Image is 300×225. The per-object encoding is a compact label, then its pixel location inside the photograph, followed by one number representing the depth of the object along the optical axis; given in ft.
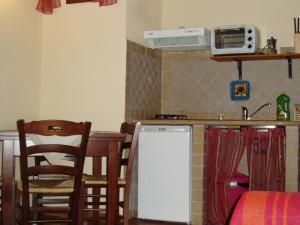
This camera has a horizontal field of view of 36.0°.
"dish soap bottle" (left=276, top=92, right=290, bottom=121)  13.84
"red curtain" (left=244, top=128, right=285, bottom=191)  11.76
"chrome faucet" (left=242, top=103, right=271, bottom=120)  14.25
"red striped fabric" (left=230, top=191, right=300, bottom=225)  4.97
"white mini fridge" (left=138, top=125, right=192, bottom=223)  12.38
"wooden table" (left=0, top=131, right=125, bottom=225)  8.66
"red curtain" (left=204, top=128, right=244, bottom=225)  12.12
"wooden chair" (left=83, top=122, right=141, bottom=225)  9.38
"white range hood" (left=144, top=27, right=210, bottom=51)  13.66
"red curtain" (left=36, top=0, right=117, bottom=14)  13.14
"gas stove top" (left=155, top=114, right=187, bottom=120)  14.12
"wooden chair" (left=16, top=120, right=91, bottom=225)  8.07
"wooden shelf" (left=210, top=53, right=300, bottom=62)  13.60
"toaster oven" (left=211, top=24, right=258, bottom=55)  13.47
